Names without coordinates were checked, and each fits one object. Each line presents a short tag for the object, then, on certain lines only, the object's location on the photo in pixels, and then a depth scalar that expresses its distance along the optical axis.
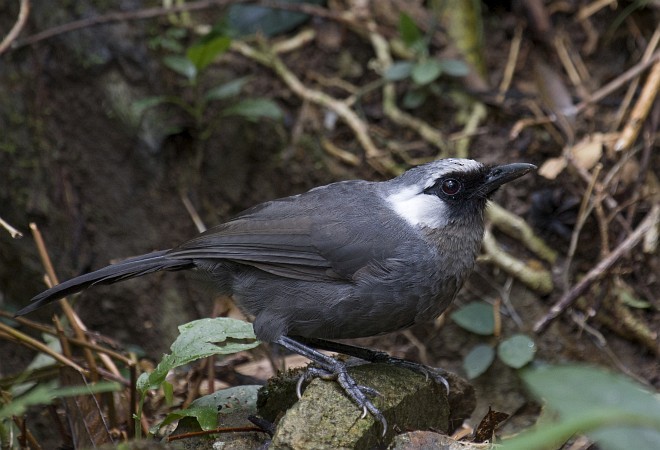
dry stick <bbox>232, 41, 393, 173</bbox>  10.25
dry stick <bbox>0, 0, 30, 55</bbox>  8.96
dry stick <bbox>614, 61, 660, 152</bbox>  9.61
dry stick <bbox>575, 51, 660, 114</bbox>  10.12
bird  6.55
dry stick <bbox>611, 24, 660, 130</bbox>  10.02
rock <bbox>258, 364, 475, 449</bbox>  5.15
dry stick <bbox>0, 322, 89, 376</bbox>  6.55
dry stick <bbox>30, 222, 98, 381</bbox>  7.13
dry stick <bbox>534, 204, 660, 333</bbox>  8.68
